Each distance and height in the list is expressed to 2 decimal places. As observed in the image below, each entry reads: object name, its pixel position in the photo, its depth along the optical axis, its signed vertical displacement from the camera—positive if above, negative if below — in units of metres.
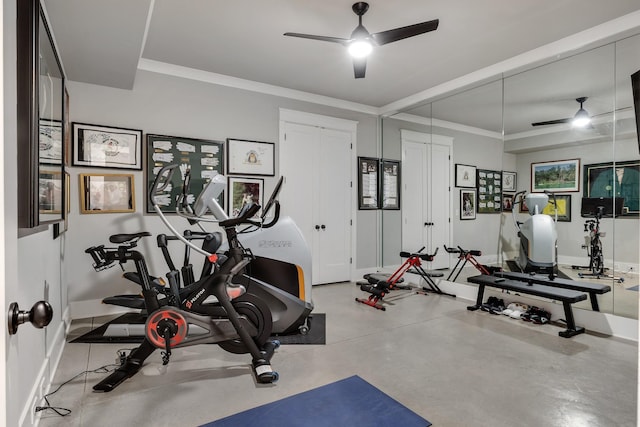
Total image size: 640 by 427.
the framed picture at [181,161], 4.21 +0.59
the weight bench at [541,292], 3.42 -0.84
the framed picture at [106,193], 3.86 +0.18
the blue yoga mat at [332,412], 2.02 -1.21
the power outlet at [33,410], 1.92 -1.10
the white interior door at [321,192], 5.26 +0.28
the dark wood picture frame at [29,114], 1.58 +0.44
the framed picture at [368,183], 5.95 +0.45
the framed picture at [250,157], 4.75 +0.72
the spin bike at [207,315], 2.50 -0.78
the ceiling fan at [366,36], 2.84 +1.43
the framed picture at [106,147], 3.81 +0.70
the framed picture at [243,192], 4.76 +0.24
